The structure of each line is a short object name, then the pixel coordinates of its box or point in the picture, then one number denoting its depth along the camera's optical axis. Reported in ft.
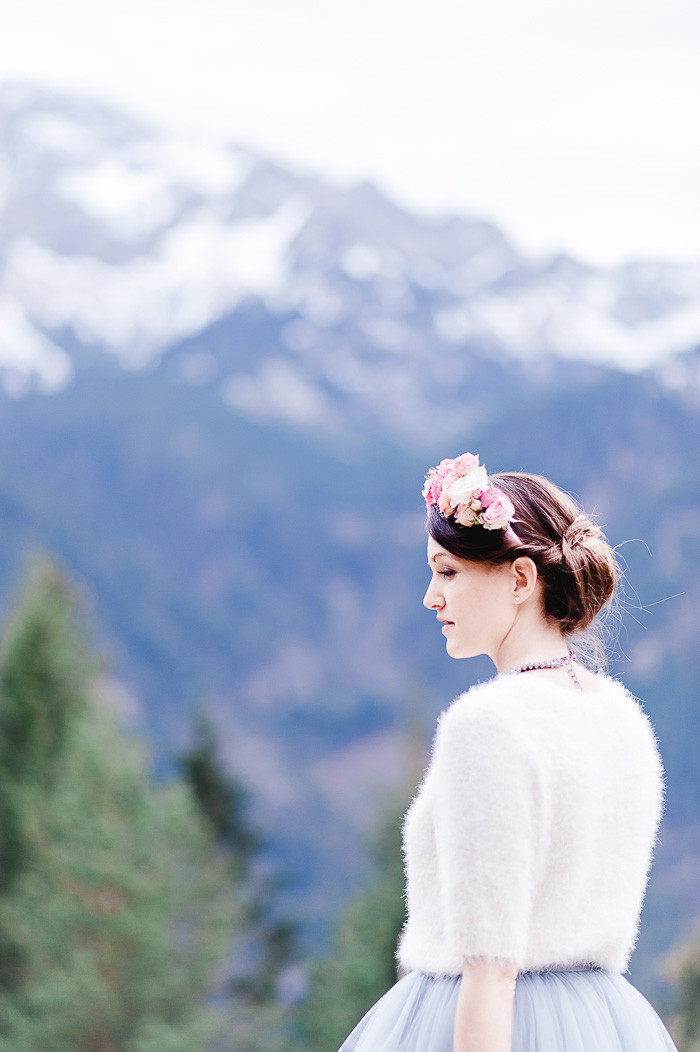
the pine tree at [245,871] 108.58
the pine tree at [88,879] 78.43
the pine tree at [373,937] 75.97
